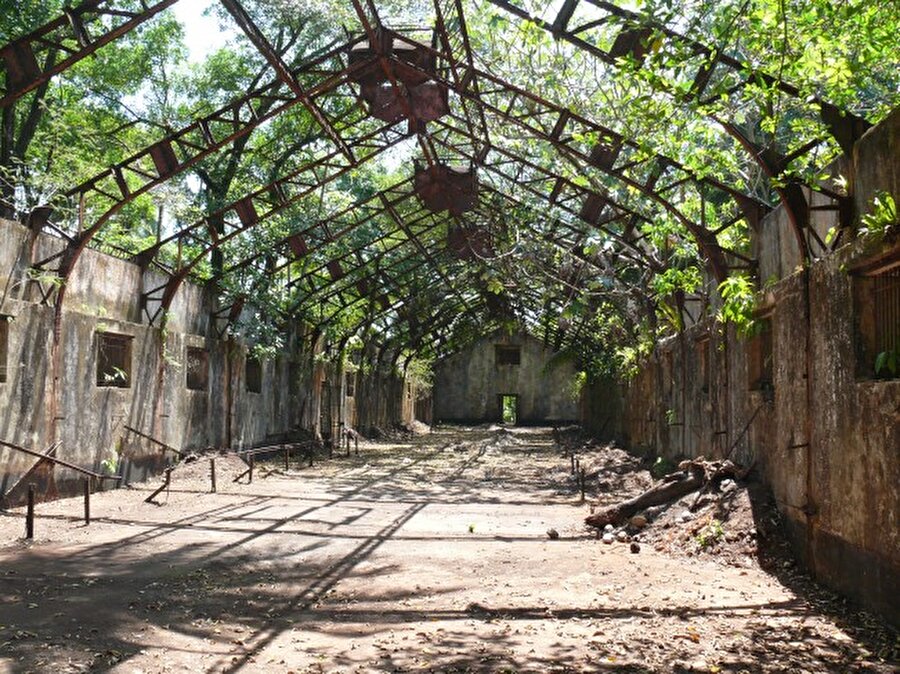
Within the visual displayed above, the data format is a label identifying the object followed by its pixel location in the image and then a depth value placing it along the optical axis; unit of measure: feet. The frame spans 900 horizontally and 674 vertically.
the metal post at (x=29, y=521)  32.99
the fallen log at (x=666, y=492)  38.24
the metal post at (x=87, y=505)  36.55
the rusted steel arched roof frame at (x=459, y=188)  32.91
